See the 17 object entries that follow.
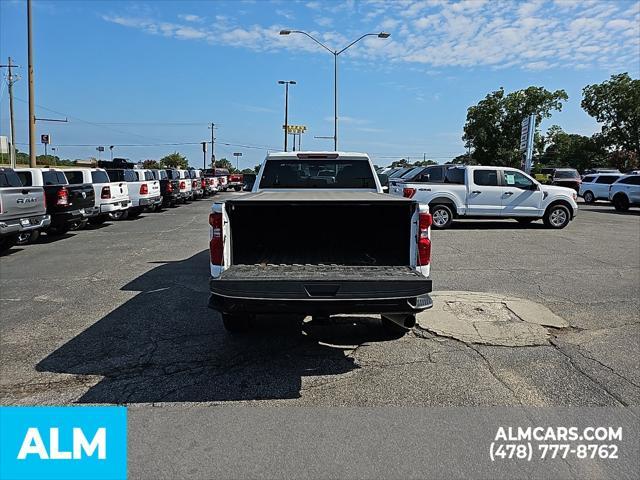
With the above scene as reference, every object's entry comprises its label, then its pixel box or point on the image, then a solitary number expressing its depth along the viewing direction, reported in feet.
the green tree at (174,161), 306.35
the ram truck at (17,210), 38.06
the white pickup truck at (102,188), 57.00
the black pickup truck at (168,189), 83.92
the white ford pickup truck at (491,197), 54.95
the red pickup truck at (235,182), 163.51
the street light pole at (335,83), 98.90
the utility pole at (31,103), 73.05
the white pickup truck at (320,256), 14.87
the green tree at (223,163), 390.21
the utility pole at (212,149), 297.74
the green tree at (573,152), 224.12
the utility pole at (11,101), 143.08
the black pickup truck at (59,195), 45.80
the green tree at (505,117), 235.40
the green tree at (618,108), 202.08
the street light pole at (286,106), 179.07
